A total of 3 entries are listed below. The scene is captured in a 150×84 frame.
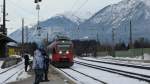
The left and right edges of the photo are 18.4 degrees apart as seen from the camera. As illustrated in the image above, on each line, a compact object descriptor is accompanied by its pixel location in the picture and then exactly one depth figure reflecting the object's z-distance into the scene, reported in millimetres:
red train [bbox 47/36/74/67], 51562
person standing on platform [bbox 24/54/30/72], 43459
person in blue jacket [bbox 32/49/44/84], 19344
